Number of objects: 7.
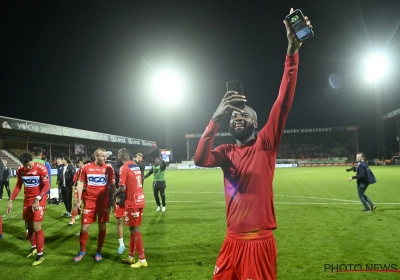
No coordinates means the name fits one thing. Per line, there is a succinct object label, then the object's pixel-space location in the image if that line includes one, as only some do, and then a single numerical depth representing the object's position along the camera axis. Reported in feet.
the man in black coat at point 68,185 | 35.42
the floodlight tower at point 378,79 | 138.72
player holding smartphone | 7.77
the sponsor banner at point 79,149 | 138.09
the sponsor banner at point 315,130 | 203.46
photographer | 34.01
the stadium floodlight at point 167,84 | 162.81
